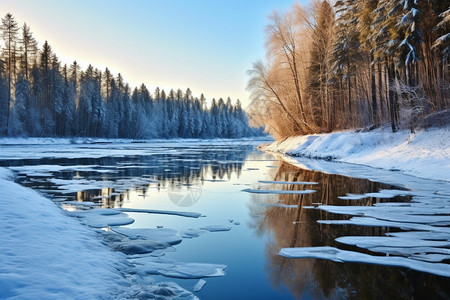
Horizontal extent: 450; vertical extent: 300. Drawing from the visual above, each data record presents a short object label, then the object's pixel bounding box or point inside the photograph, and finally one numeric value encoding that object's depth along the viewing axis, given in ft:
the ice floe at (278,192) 34.12
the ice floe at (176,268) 13.71
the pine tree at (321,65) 99.71
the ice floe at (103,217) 21.51
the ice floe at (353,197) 30.81
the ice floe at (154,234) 18.45
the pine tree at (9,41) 147.74
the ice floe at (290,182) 40.37
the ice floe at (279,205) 27.22
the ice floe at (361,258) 13.87
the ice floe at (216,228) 20.95
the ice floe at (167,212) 24.84
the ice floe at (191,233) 19.40
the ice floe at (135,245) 16.52
